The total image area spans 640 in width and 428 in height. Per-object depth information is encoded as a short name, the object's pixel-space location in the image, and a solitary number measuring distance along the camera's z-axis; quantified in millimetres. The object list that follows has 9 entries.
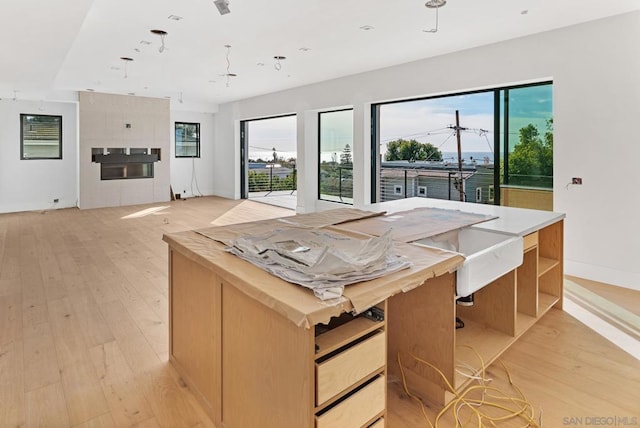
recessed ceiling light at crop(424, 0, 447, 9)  3514
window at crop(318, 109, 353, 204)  7371
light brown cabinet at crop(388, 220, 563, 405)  1885
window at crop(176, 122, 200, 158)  10695
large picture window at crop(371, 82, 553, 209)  4633
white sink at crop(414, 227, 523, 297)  1772
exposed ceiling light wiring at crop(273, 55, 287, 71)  5562
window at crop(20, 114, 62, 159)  8414
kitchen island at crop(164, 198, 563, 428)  1255
